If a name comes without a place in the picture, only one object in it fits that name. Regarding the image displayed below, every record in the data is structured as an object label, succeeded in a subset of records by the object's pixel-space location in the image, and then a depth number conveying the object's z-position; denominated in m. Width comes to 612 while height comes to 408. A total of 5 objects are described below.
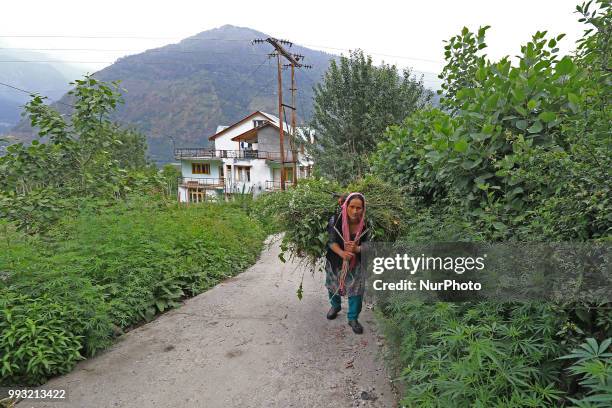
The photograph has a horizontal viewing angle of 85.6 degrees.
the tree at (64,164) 5.41
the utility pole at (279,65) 18.02
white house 38.84
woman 3.58
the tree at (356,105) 12.82
